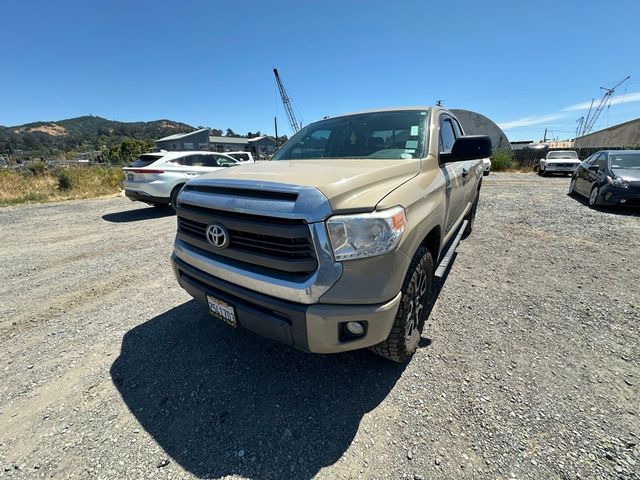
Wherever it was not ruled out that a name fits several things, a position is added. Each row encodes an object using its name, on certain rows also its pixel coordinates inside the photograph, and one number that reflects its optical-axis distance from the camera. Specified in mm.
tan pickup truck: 1641
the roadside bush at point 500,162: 24031
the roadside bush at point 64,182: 12484
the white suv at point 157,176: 7668
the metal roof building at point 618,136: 30367
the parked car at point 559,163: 17812
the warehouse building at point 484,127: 31594
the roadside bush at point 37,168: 16500
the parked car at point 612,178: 7043
